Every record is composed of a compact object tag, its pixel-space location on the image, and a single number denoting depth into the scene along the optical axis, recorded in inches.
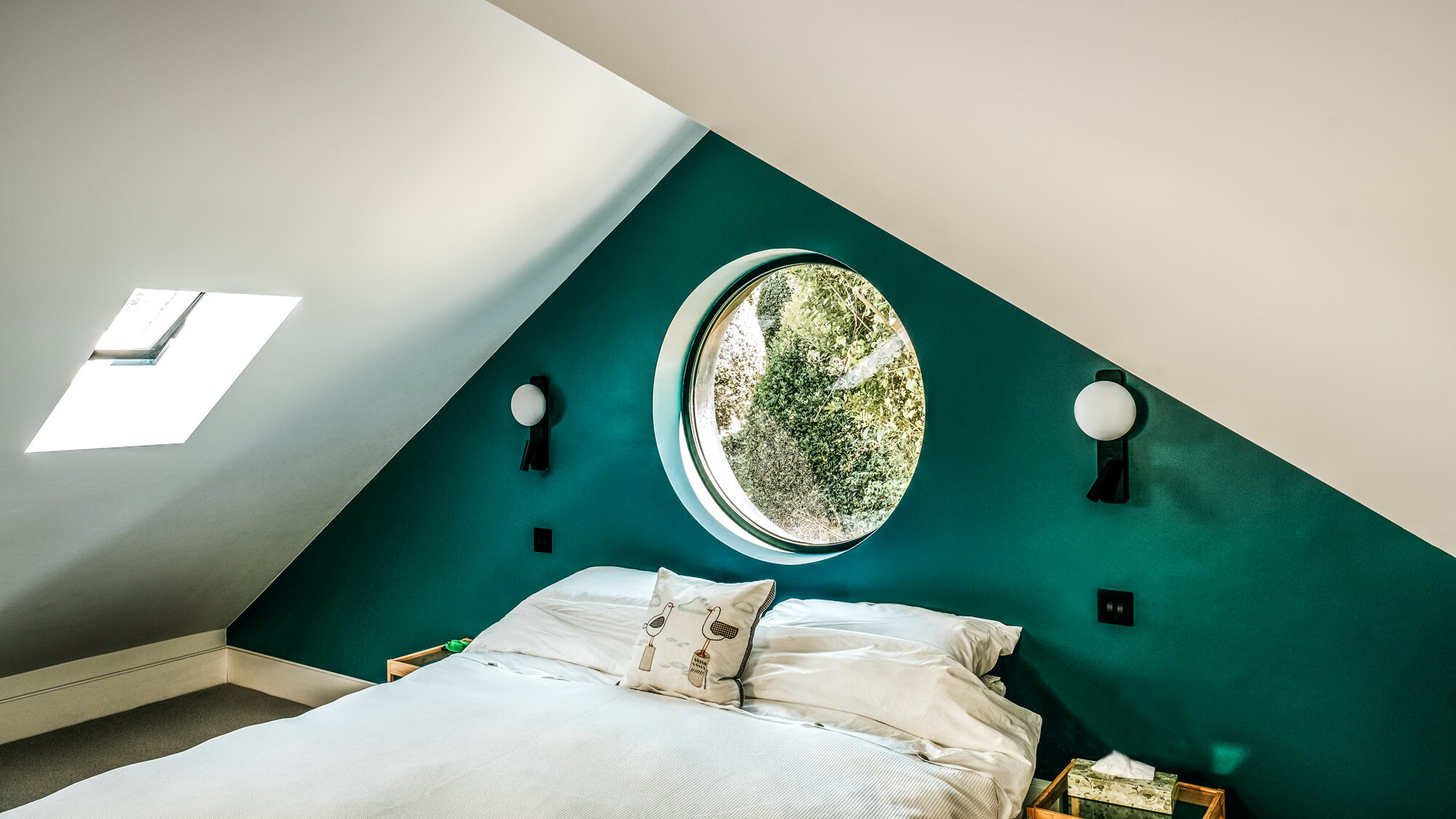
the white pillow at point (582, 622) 114.4
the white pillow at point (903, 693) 88.8
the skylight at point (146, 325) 125.9
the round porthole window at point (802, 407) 125.0
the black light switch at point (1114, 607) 100.7
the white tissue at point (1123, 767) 91.0
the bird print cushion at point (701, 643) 101.2
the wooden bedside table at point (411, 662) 134.6
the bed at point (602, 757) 75.9
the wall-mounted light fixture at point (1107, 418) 96.9
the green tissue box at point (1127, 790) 86.7
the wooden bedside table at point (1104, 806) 86.1
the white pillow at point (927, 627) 100.1
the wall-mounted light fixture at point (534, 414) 141.8
